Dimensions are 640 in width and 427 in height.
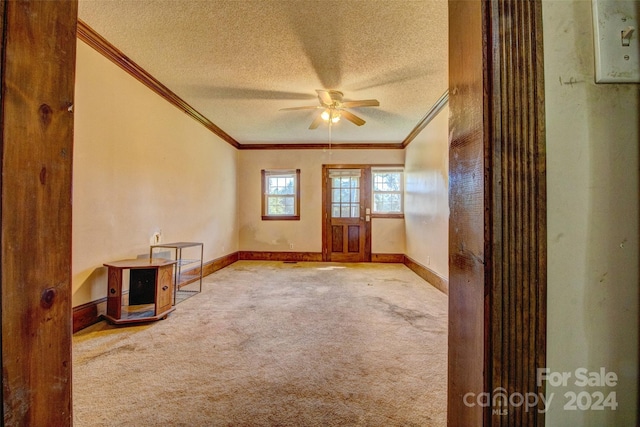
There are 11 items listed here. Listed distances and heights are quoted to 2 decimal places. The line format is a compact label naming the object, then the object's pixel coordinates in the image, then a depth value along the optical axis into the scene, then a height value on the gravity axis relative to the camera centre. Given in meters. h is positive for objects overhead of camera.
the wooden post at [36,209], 0.49 +0.02
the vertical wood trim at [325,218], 6.25 +0.05
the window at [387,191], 6.11 +0.65
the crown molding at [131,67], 2.39 +1.61
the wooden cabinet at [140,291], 2.54 -0.71
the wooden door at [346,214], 6.15 +0.14
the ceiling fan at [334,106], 3.31 +1.45
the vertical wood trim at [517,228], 0.49 -0.01
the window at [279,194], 6.38 +0.60
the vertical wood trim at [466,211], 0.52 +0.02
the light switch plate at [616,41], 0.50 +0.33
